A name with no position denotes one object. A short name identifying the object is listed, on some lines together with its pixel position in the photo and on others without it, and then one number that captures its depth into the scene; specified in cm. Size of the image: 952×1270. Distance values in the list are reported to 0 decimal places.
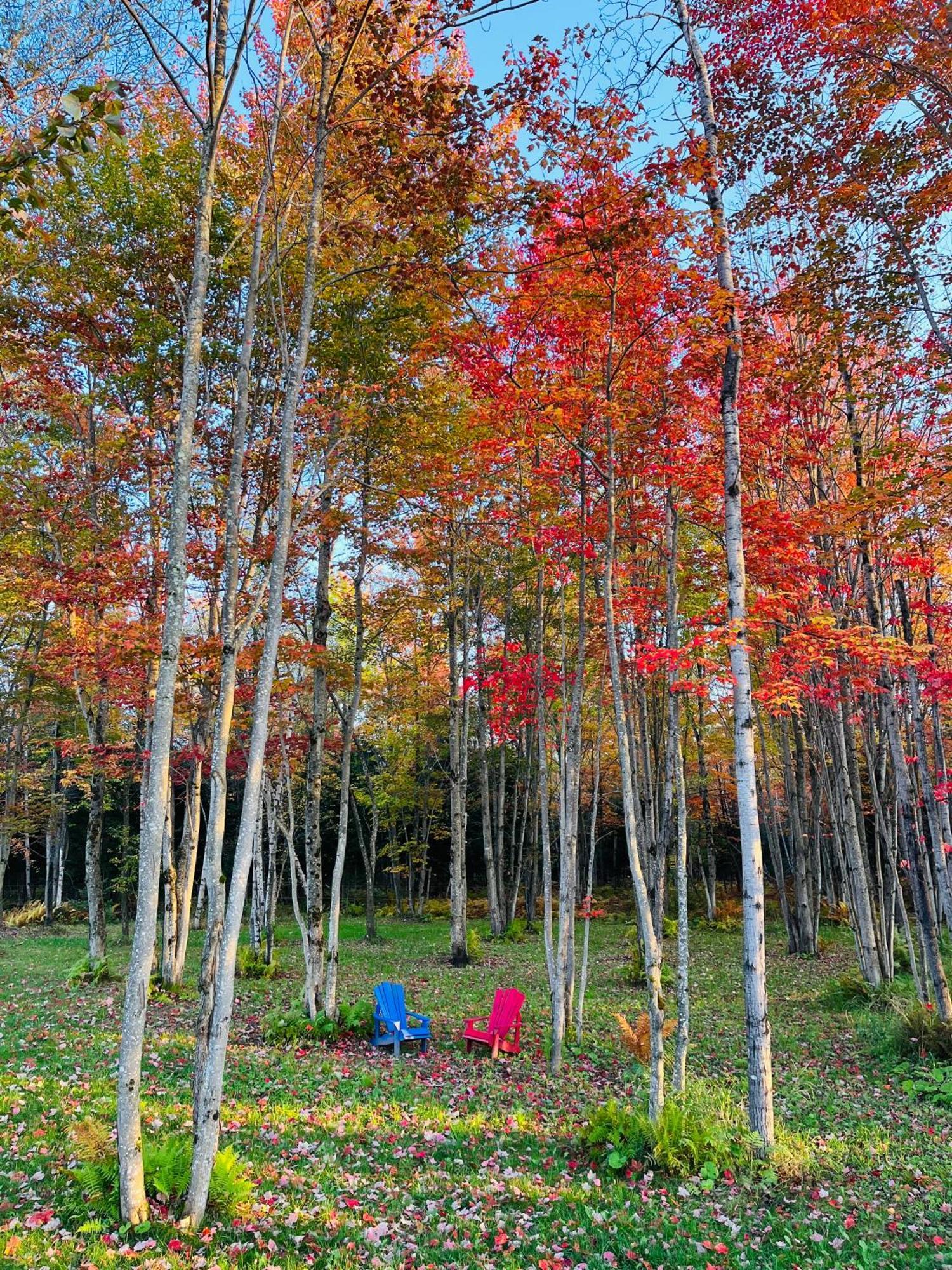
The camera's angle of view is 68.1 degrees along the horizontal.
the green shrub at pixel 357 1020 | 857
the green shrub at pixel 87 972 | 1158
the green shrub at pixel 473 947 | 1546
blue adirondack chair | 816
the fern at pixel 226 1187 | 406
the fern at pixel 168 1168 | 404
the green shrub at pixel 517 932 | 1953
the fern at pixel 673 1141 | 504
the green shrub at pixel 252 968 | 1309
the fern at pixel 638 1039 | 606
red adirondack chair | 816
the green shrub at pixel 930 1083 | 661
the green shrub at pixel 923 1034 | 774
